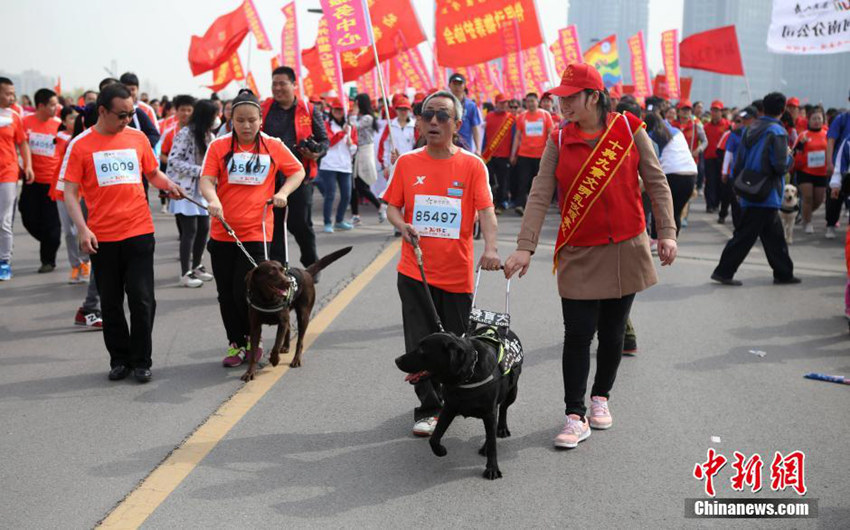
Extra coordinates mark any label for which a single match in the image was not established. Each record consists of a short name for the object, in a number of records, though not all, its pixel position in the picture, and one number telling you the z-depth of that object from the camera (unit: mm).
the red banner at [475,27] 16734
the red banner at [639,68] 25484
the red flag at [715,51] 19578
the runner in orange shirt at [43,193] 10031
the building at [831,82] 185000
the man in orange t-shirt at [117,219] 5691
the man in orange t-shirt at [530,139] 15562
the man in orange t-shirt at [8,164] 9578
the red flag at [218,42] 19391
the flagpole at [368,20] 8491
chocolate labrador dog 5637
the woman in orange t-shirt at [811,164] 13477
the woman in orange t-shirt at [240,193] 6047
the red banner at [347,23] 9977
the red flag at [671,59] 23625
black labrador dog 3951
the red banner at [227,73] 22797
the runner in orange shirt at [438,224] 4809
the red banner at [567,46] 25312
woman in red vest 4500
